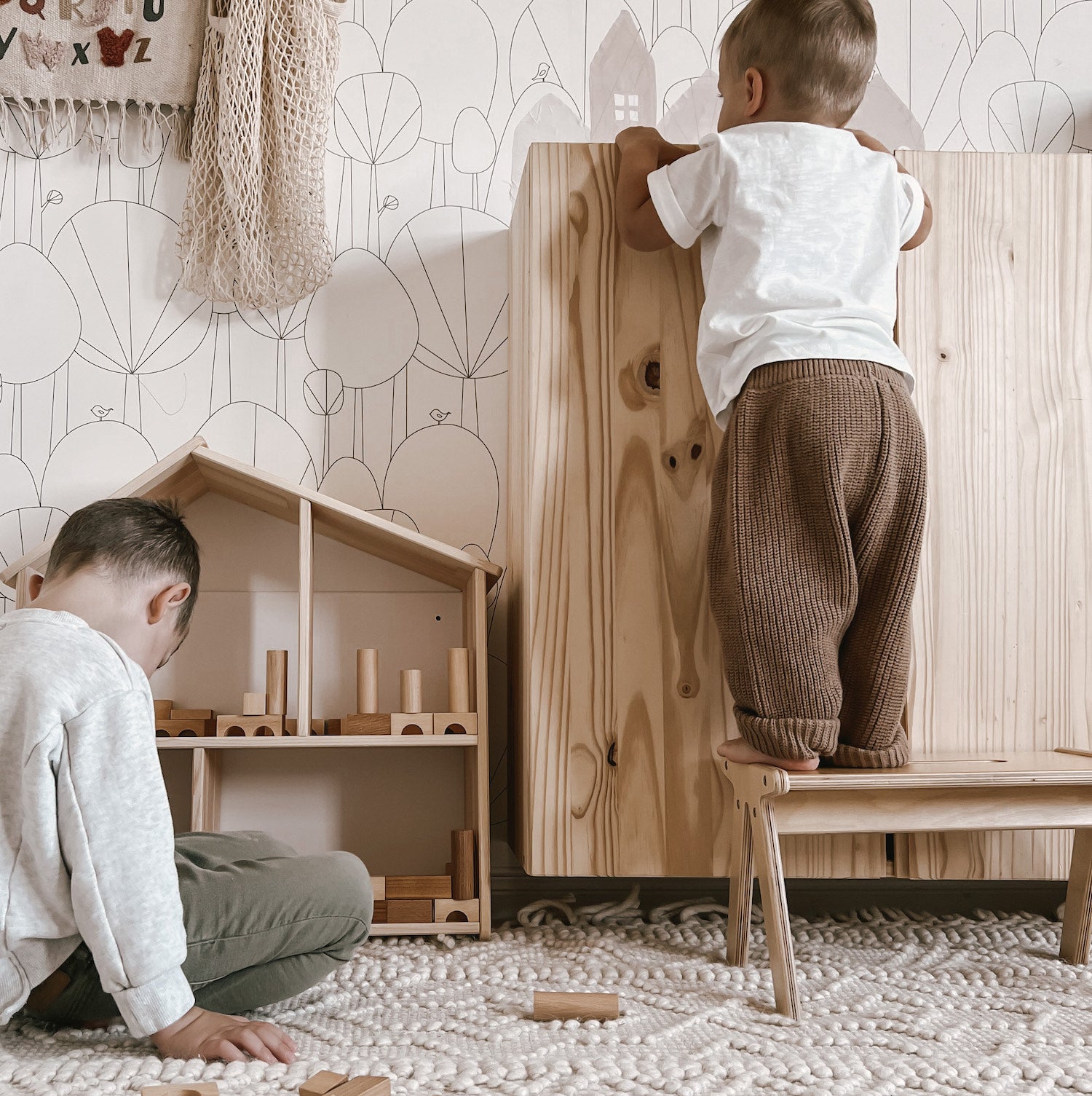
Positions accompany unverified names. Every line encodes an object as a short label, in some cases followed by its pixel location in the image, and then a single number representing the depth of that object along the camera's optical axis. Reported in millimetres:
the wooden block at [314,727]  1306
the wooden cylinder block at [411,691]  1305
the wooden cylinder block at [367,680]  1312
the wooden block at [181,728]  1281
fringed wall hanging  1521
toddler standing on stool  1033
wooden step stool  970
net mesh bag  1439
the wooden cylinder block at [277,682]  1306
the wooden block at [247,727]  1272
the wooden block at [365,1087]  685
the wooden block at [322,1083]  695
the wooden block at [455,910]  1244
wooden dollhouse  1265
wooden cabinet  1214
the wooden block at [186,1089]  696
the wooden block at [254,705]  1292
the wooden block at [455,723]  1288
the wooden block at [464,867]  1265
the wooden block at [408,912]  1235
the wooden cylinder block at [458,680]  1310
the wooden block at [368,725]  1282
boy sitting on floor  778
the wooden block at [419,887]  1246
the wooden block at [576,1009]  913
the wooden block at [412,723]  1280
